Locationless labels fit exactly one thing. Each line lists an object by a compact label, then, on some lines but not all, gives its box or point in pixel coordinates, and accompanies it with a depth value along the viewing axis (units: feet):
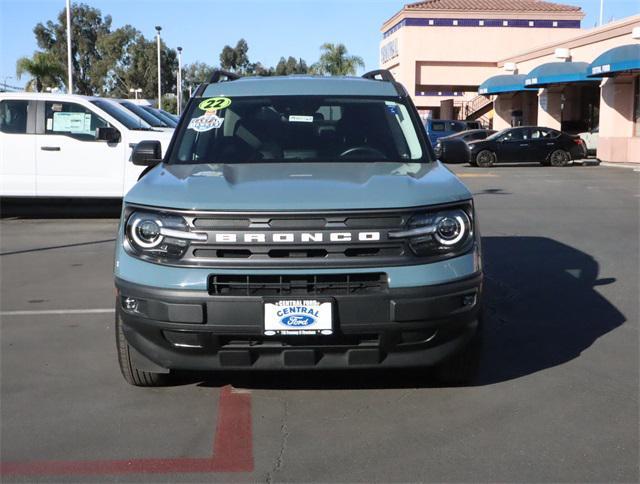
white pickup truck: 41.39
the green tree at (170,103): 242.25
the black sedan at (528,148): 90.84
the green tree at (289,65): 325.40
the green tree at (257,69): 318.86
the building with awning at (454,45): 175.83
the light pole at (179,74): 187.64
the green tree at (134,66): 232.12
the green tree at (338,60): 223.51
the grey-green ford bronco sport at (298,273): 13.47
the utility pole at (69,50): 103.63
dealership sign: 184.65
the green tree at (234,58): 333.62
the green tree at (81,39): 244.42
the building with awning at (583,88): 91.20
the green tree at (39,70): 147.95
